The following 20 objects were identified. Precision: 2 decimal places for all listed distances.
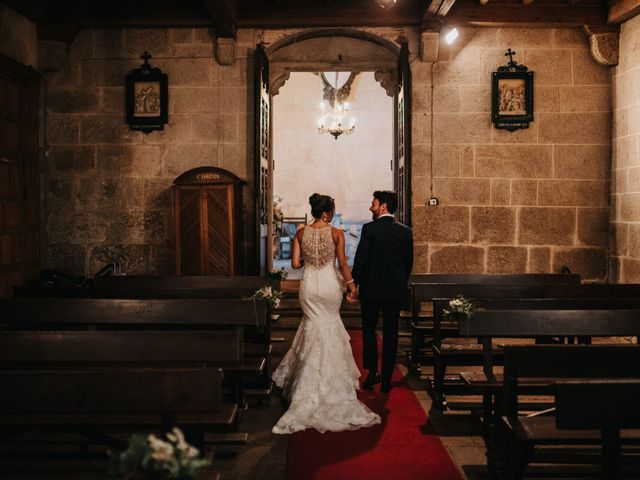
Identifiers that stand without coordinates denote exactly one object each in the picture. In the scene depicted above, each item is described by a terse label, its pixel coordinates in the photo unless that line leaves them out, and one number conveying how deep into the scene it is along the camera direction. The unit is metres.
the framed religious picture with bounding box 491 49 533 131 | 8.66
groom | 5.40
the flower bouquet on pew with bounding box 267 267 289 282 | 5.73
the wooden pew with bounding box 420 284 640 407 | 6.01
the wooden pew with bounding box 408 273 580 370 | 6.02
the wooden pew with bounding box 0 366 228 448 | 2.63
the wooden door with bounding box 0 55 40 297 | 7.83
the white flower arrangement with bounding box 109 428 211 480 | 1.85
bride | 4.64
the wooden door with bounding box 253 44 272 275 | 8.37
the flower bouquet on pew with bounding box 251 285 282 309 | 5.05
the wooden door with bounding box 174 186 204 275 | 8.14
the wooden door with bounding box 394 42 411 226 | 8.30
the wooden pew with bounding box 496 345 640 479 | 3.00
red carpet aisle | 3.70
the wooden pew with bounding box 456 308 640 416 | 4.27
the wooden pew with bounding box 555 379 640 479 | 2.42
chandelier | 14.44
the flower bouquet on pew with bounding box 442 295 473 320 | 4.36
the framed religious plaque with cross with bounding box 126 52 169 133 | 8.78
